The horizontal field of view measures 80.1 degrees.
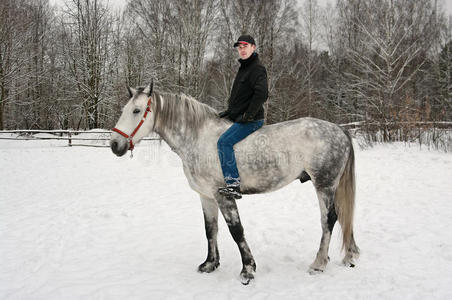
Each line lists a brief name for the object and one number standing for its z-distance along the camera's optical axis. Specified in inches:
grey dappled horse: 113.6
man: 111.7
